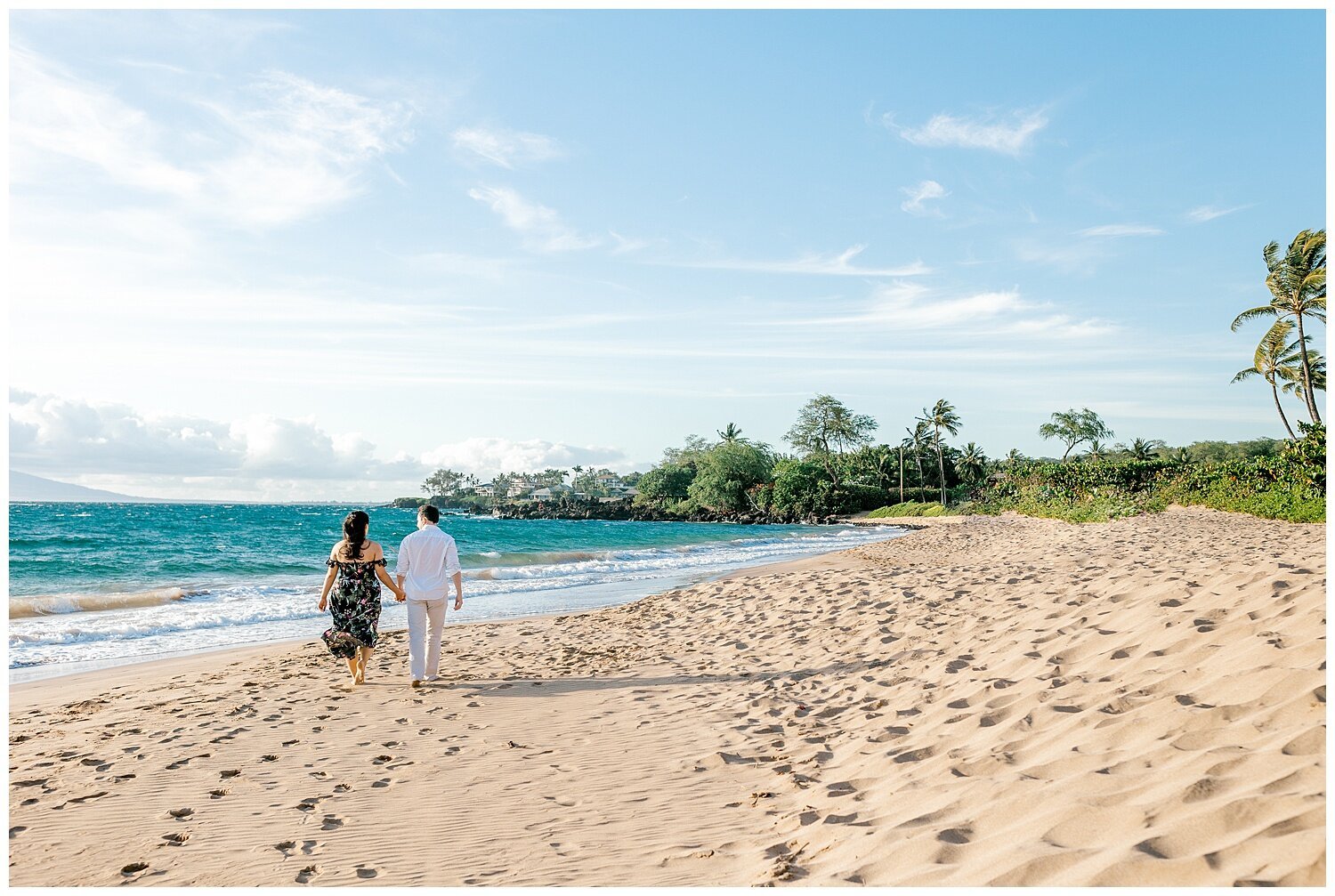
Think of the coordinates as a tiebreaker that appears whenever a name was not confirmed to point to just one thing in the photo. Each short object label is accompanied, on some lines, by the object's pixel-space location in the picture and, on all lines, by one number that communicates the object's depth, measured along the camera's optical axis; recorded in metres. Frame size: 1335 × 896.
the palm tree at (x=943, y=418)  71.81
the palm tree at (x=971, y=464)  77.12
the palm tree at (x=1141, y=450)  77.56
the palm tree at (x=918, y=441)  74.50
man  8.16
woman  8.09
